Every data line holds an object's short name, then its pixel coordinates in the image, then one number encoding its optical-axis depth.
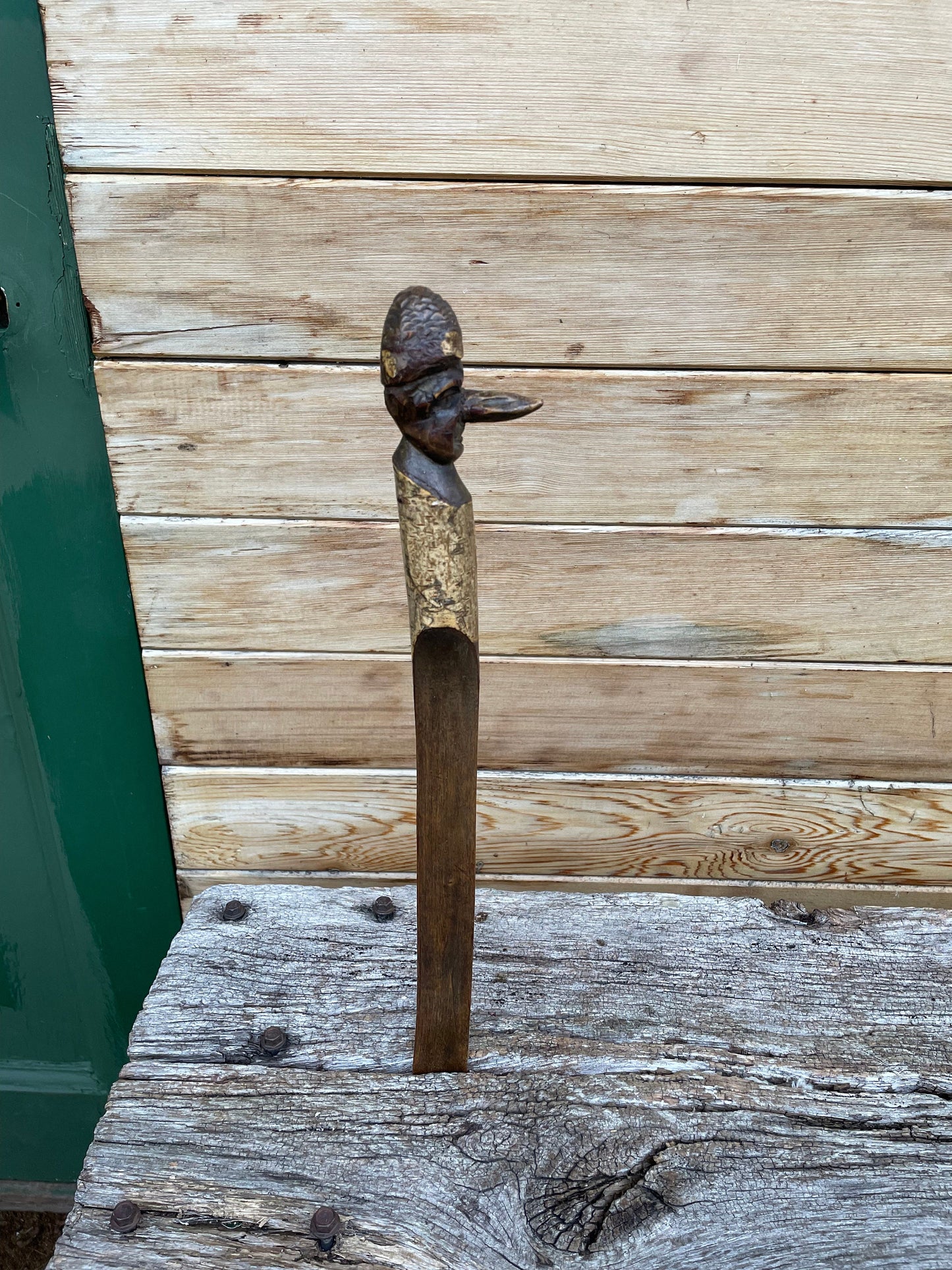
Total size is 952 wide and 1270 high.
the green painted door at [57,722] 0.97
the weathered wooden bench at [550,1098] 0.72
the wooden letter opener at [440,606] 0.60
